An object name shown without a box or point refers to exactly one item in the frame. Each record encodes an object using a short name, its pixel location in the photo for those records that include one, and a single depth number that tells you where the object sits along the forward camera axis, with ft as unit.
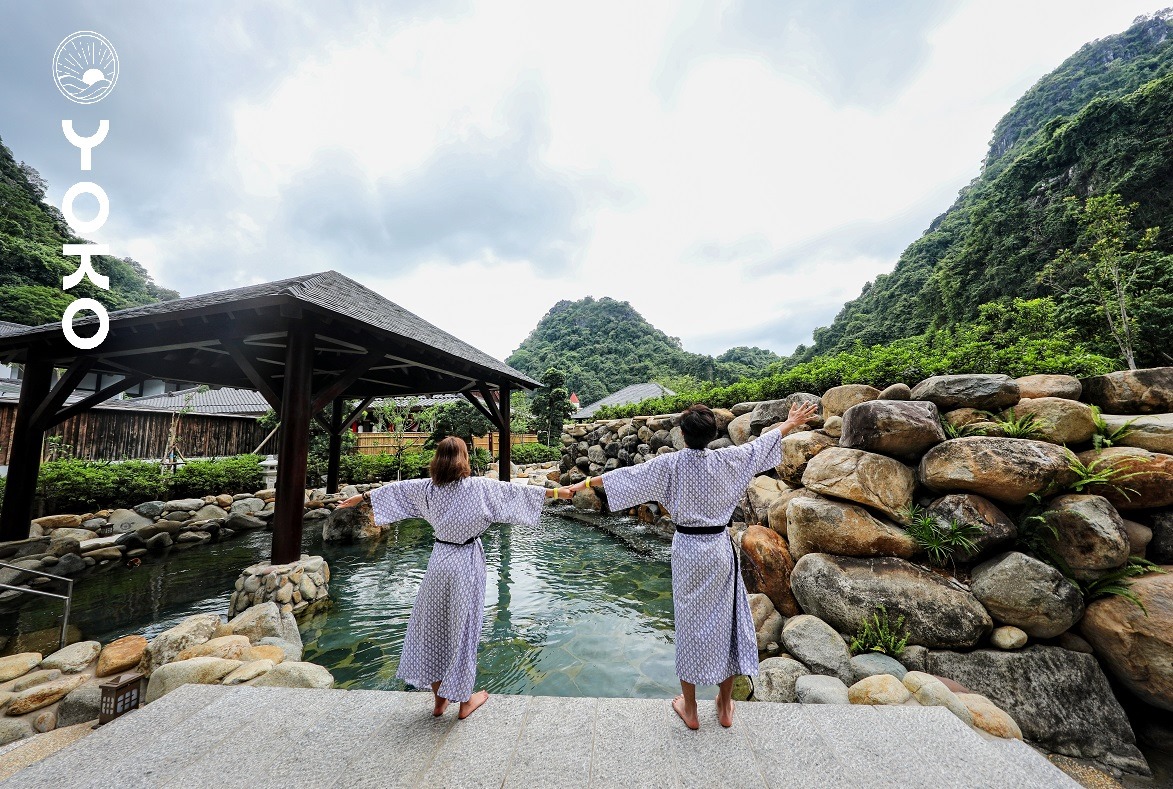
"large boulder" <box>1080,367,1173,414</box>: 11.79
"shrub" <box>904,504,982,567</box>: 10.91
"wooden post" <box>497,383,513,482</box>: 32.27
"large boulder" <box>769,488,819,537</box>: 14.43
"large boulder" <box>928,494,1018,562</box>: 10.75
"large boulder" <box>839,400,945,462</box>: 12.50
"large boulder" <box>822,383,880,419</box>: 15.70
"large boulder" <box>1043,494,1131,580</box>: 9.61
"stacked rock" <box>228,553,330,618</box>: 14.93
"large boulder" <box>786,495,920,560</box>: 11.59
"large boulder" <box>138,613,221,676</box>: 10.23
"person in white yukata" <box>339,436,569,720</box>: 7.45
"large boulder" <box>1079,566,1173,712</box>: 8.44
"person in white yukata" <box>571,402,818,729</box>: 7.42
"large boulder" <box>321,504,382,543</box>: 26.43
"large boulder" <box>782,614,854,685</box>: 10.35
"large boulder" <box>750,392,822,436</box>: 20.00
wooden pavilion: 15.87
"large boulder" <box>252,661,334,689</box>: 9.61
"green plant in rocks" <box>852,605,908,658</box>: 10.43
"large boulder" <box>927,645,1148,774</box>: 8.52
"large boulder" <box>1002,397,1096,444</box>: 11.45
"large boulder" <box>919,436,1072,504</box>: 10.73
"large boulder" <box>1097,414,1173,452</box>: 10.63
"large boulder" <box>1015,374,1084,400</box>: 12.62
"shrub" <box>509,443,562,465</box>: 62.49
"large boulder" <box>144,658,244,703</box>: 9.11
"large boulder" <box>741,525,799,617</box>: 13.05
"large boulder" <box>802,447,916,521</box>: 12.13
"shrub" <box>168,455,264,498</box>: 30.50
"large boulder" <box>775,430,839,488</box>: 15.61
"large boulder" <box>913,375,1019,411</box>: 12.66
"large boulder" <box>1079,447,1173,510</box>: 10.04
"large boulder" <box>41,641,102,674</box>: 10.41
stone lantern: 35.58
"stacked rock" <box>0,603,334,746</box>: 8.96
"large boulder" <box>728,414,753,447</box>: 21.27
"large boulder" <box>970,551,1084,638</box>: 9.54
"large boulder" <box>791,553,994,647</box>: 10.12
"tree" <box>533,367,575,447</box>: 71.31
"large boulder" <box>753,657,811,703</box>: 10.07
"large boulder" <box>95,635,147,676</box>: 10.15
